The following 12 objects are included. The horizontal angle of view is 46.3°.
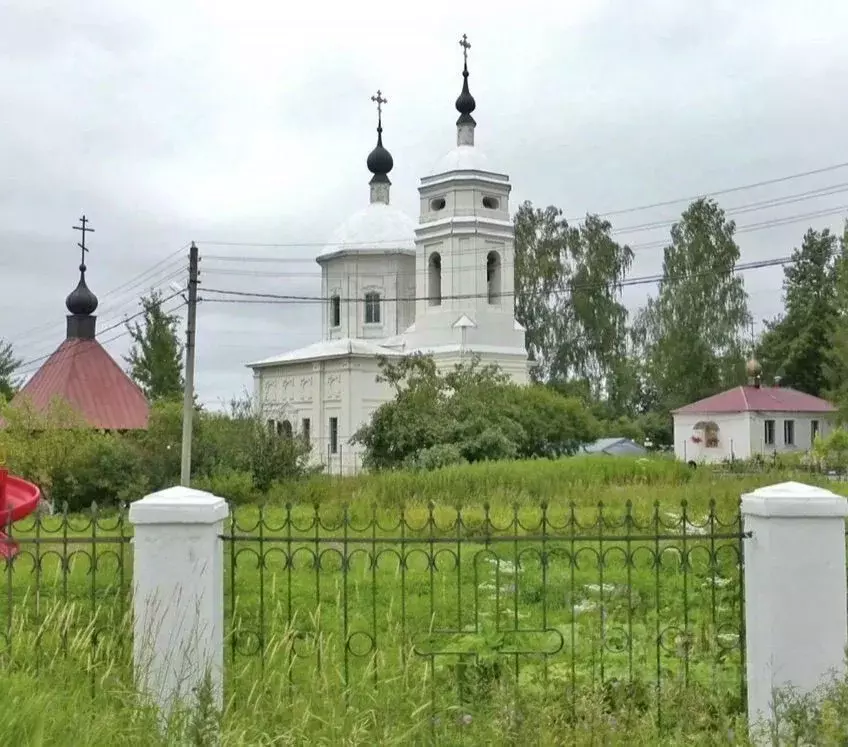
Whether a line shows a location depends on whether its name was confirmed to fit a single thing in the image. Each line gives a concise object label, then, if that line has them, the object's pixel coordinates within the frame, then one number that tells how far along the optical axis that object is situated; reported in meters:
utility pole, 18.47
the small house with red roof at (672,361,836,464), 39.06
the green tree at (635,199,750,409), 42.34
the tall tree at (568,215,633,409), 41.78
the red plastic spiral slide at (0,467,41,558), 8.30
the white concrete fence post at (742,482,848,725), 4.99
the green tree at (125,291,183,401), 34.44
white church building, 33.94
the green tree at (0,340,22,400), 39.31
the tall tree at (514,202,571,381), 41.94
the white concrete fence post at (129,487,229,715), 5.00
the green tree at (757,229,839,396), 47.94
